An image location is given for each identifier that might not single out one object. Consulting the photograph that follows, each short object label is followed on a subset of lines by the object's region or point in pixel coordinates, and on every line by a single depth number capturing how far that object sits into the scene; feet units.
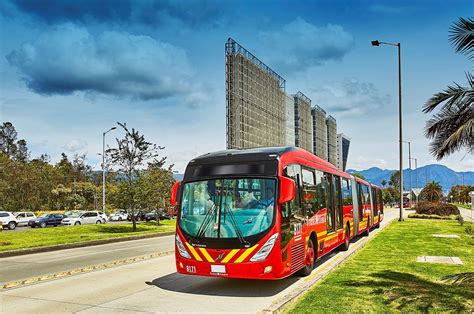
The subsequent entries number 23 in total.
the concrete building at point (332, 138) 579.07
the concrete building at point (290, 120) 391.01
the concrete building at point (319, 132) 525.34
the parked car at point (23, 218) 149.07
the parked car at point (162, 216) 180.36
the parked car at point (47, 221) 142.92
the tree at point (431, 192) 276.82
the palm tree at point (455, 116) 36.29
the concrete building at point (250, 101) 279.28
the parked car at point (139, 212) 107.59
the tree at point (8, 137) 335.47
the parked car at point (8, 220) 130.00
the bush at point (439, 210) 141.90
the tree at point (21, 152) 308.03
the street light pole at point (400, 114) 114.42
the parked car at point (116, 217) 204.36
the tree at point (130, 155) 112.45
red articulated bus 30.48
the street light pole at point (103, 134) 164.97
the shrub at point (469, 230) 77.02
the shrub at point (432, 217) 129.90
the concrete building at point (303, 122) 443.45
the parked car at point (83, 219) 147.43
